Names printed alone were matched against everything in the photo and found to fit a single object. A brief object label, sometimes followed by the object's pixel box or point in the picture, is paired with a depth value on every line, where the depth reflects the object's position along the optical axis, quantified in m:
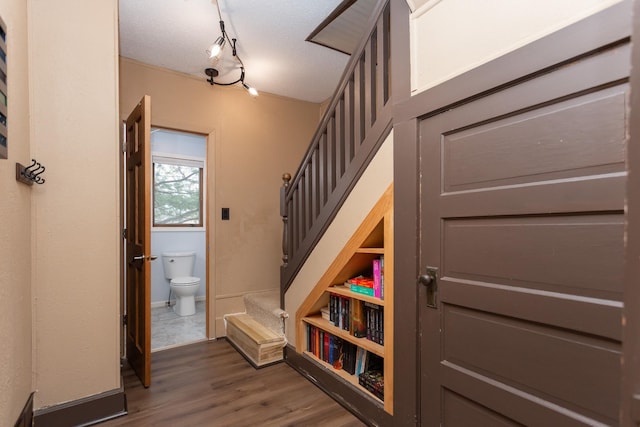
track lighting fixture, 2.29
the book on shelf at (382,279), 1.87
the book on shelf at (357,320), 2.09
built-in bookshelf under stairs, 1.74
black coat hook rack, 1.48
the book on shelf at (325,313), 2.42
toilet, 3.92
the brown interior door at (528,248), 0.95
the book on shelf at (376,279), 1.89
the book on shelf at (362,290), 1.98
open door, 2.22
